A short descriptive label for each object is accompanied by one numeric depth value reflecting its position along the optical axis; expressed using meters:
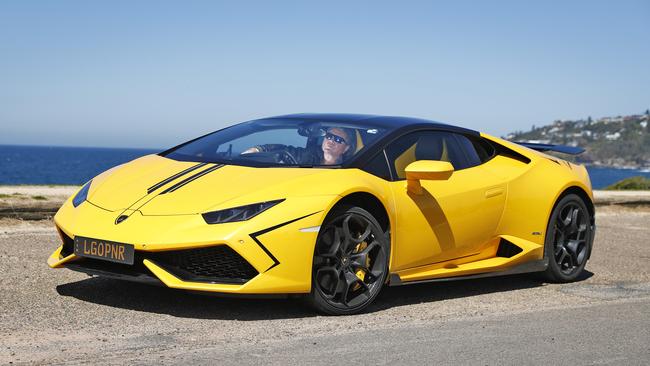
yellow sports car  5.18
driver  6.07
